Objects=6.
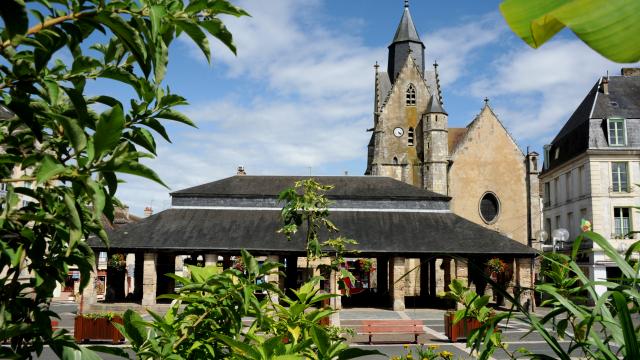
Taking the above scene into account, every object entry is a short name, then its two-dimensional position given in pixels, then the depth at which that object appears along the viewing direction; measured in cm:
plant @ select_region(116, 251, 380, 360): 194
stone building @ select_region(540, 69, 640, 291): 2767
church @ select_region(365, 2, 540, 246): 3525
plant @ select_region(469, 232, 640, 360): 185
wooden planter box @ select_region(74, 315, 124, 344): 1412
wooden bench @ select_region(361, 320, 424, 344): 1430
